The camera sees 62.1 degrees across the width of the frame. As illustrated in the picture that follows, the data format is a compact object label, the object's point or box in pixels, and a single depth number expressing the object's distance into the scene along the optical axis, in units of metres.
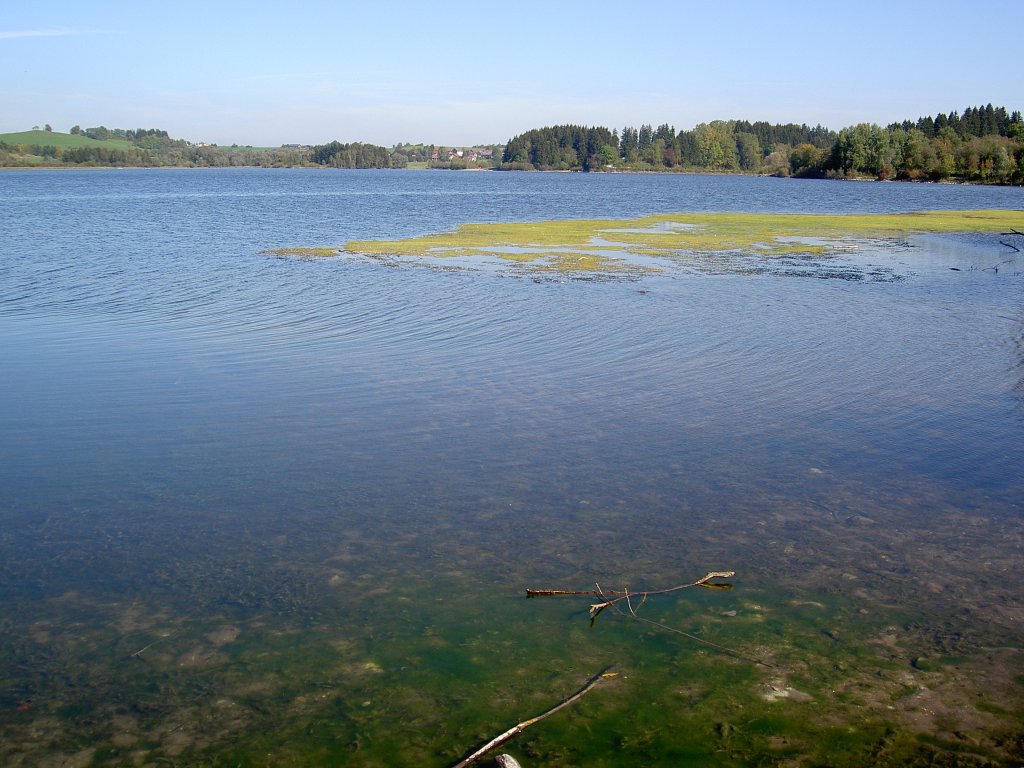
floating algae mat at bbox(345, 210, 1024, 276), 28.36
